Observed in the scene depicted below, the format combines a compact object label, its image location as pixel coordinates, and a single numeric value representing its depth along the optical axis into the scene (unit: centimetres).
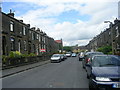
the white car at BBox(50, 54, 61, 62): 1869
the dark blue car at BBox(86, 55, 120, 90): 370
